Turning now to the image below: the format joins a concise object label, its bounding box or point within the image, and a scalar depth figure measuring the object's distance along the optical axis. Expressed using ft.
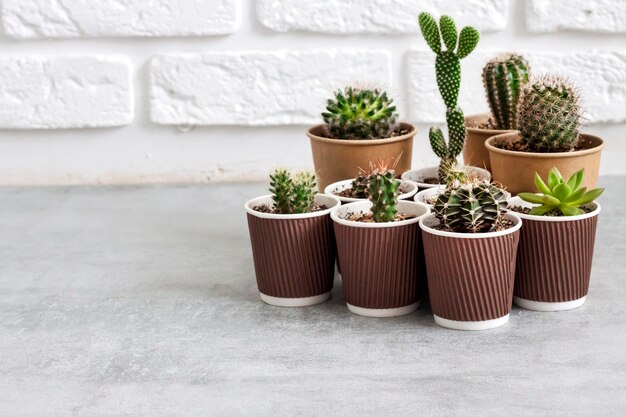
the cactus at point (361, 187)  3.47
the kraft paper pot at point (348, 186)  3.52
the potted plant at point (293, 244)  3.34
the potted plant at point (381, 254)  3.24
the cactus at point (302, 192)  3.34
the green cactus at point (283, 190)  3.34
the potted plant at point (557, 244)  3.24
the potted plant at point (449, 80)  3.55
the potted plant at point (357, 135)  3.64
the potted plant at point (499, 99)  3.69
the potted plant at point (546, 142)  3.40
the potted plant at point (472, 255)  3.15
